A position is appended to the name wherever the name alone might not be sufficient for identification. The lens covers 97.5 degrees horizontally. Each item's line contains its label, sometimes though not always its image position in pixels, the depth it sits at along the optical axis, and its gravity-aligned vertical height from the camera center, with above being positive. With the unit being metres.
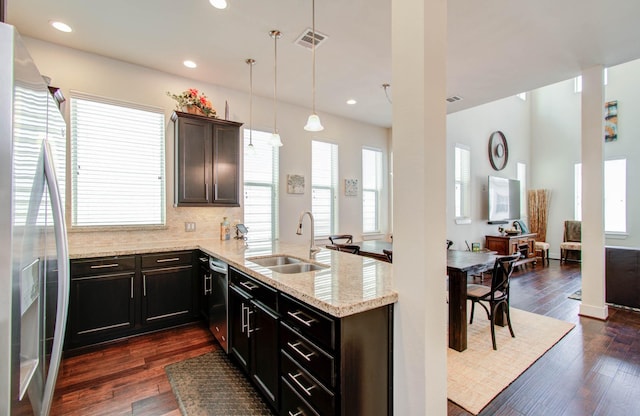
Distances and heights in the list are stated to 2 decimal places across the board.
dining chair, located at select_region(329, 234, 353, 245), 4.70 -0.55
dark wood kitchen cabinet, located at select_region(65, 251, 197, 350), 2.71 -0.92
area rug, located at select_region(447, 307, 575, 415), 2.11 -1.39
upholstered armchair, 6.68 -0.81
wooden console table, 6.32 -0.90
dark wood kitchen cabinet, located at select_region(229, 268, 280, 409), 1.77 -0.89
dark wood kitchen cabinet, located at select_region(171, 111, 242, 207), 3.46 +0.60
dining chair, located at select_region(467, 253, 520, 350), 2.78 -0.87
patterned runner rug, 1.95 -1.40
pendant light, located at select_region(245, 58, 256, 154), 3.34 +1.64
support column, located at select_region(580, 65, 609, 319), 3.47 +0.15
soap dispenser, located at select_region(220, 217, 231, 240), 3.90 -0.31
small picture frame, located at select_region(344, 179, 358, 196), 5.39 +0.39
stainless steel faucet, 2.42 -0.37
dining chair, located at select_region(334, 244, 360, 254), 3.57 -0.54
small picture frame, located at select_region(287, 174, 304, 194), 4.66 +0.39
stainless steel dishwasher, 2.53 -0.89
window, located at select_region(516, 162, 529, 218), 7.91 +0.57
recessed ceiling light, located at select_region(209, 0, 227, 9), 2.32 +1.71
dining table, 2.69 -0.86
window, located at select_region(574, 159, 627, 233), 6.24 +0.24
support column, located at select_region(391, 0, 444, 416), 1.30 +0.02
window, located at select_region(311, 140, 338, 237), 5.03 +0.40
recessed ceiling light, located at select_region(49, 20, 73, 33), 2.63 +1.74
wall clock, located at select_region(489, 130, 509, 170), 7.08 +1.44
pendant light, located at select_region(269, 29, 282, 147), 2.80 +1.72
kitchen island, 1.31 -0.70
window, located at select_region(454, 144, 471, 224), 6.27 +0.51
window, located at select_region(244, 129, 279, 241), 4.29 +0.29
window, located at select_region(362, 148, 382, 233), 5.76 +0.39
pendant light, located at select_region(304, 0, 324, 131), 2.61 +0.84
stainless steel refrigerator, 0.82 -0.11
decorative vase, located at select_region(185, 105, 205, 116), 3.48 +1.22
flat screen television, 6.79 +0.16
